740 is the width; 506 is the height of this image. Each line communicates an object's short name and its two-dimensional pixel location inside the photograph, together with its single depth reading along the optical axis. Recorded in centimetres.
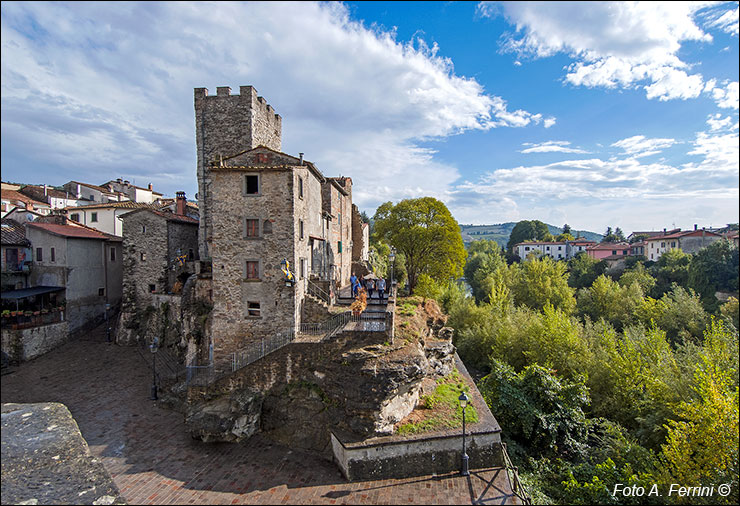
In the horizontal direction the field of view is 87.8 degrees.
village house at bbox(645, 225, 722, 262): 6341
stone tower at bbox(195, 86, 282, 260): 2717
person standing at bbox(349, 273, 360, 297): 2451
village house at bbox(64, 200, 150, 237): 3669
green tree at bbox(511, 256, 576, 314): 4581
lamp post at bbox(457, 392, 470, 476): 1593
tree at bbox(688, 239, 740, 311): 4428
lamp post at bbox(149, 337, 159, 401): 2180
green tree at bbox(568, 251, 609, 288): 6347
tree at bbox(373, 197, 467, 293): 3588
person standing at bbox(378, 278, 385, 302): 2349
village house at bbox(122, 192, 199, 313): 2902
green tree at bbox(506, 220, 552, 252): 11329
